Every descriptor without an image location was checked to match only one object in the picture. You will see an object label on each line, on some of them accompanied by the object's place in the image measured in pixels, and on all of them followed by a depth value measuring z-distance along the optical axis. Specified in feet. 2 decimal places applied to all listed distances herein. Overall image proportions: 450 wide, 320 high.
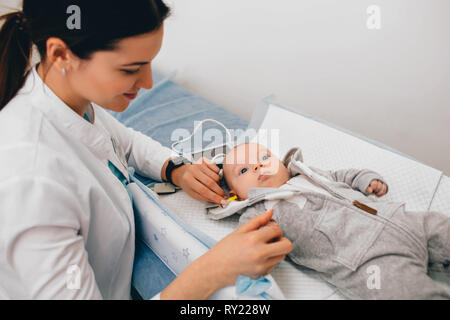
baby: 2.74
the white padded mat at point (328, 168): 3.08
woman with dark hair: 2.03
